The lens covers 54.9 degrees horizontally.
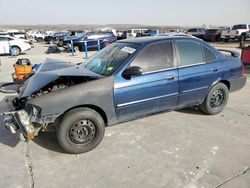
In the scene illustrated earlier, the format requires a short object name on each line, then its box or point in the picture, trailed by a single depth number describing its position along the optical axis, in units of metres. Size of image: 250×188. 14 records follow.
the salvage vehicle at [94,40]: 19.31
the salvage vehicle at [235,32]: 25.87
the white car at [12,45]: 17.25
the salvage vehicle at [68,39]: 19.85
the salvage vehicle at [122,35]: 30.88
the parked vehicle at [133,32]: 30.73
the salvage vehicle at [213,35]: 28.02
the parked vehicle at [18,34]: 31.05
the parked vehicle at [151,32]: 28.25
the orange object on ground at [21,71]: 6.52
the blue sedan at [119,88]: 3.32
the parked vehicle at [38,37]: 38.68
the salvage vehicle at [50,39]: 30.98
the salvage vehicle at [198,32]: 30.16
